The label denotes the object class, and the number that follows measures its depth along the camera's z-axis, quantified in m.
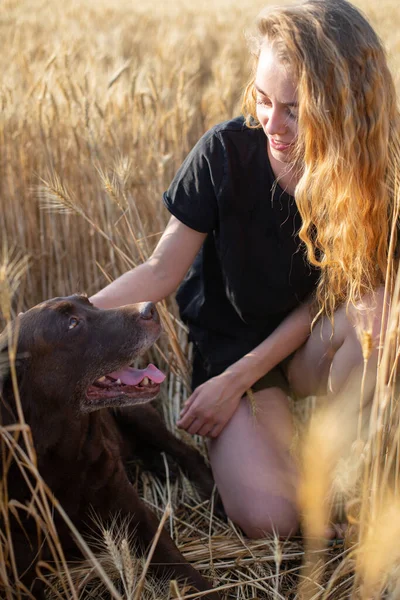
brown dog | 2.16
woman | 2.19
